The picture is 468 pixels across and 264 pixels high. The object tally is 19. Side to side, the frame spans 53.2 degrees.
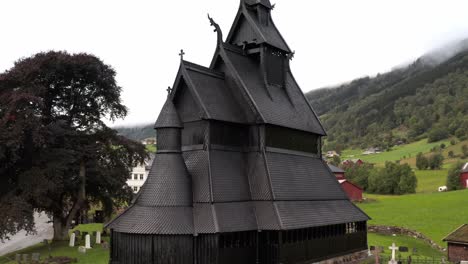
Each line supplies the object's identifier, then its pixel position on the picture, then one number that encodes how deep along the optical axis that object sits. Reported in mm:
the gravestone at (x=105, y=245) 33978
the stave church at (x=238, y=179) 20562
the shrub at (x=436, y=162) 106875
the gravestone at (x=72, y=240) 35781
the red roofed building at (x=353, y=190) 72062
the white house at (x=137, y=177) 99581
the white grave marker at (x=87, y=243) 34031
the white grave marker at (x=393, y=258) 27669
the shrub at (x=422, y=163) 108375
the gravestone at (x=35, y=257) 30786
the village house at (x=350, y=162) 110250
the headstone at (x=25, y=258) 30775
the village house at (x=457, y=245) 33656
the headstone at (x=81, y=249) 33000
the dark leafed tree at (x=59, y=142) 32938
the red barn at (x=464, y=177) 80188
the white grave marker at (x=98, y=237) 36156
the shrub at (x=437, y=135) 164250
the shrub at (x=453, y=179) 80000
